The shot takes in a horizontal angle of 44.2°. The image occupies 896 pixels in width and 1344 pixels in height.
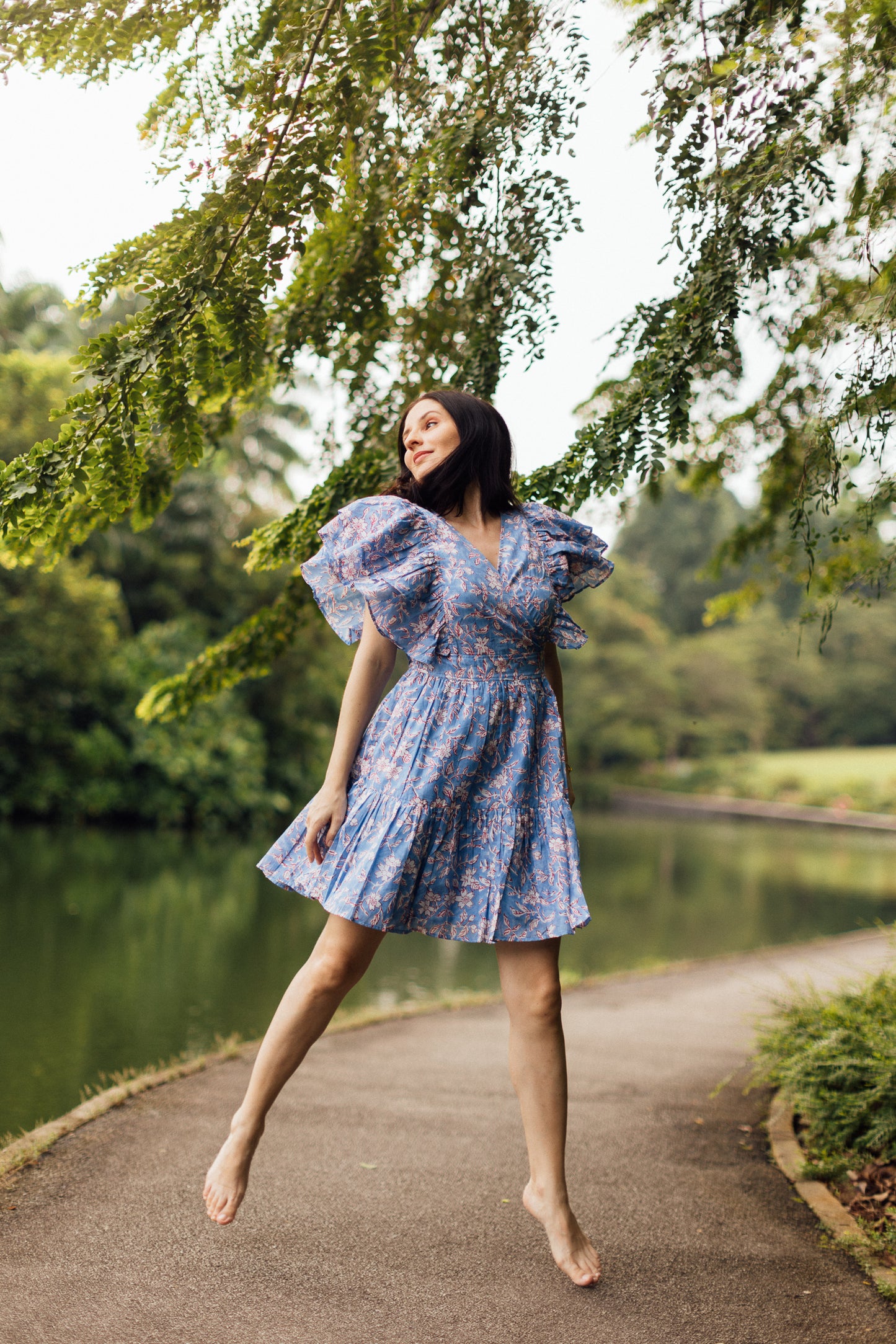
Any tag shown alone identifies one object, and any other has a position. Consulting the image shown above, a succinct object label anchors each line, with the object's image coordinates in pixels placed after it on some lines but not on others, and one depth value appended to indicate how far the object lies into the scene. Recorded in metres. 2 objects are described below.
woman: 2.45
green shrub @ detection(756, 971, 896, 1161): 3.52
